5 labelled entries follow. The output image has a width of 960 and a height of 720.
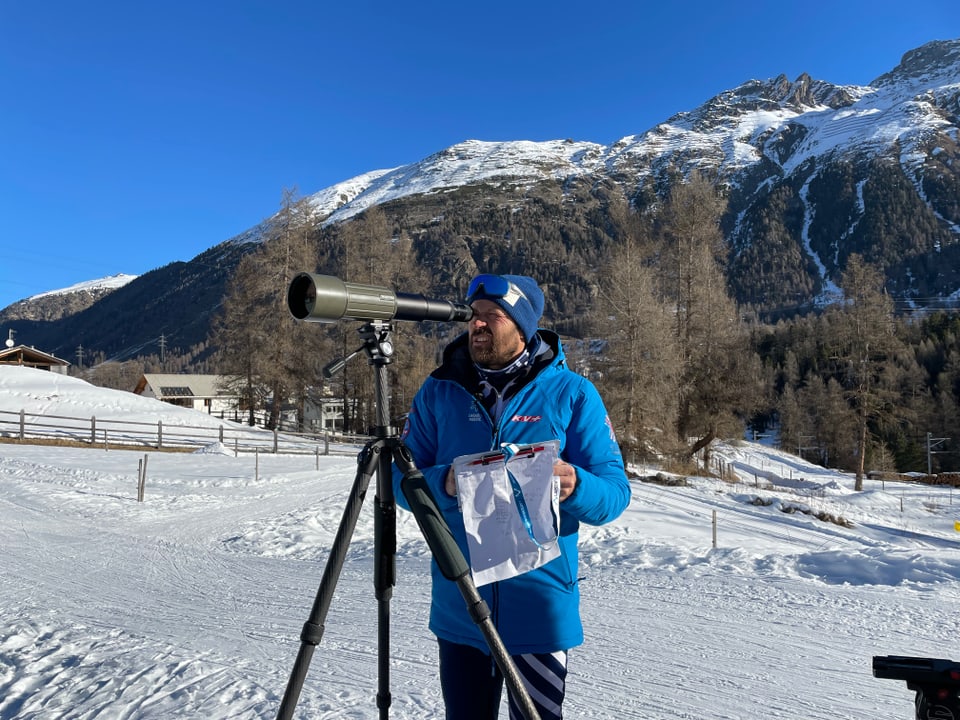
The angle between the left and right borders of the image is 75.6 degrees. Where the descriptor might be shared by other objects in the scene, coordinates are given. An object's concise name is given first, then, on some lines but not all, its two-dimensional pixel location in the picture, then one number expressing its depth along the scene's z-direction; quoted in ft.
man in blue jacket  6.07
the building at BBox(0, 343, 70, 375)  138.00
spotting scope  5.57
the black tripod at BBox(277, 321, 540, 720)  5.16
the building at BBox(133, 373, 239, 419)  246.06
